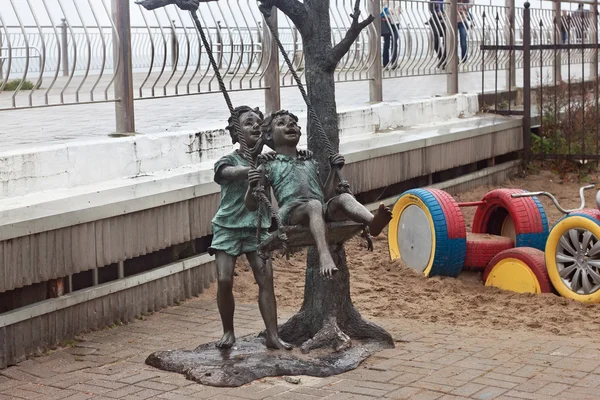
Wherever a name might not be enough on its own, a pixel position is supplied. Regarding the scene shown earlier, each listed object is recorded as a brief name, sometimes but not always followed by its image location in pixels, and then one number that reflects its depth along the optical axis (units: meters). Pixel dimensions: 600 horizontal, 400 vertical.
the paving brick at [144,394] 5.29
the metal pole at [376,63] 11.83
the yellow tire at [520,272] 7.82
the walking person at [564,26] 17.94
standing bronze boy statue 5.99
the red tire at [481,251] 8.55
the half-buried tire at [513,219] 8.67
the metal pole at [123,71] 8.03
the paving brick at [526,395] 5.18
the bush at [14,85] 7.83
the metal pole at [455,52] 13.94
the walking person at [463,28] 14.53
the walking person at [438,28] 13.67
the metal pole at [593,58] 16.55
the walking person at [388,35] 12.63
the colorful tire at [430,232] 8.35
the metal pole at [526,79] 13.53
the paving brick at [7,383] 5.59
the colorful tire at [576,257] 7.47
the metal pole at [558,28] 15.99
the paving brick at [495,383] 5.41
